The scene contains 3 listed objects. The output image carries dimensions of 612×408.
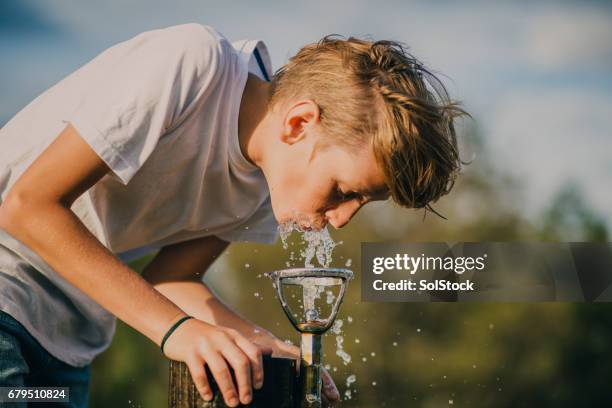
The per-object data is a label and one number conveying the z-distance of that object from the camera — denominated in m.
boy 1.97
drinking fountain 1.92
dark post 1.80
